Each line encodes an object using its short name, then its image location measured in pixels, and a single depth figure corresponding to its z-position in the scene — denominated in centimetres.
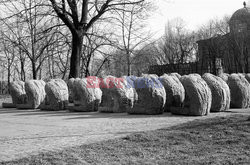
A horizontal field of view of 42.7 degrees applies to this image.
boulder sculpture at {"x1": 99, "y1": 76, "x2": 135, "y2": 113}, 1309
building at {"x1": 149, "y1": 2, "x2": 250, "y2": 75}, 3488
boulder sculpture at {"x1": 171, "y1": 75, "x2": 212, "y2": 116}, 1086
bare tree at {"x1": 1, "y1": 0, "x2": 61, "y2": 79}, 1804
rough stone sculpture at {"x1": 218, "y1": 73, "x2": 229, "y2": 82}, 1492
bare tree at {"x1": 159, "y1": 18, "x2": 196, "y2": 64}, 4762
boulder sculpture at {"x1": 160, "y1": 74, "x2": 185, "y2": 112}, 1231
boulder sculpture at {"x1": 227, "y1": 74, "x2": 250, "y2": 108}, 1362
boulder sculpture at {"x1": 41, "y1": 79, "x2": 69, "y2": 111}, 1507
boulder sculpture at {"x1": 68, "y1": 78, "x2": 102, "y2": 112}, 1391
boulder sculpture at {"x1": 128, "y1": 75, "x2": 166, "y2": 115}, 1178
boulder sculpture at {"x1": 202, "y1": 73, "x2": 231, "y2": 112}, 1205
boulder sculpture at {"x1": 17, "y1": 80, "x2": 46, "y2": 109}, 1611
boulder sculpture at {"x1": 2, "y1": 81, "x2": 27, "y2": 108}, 1766
